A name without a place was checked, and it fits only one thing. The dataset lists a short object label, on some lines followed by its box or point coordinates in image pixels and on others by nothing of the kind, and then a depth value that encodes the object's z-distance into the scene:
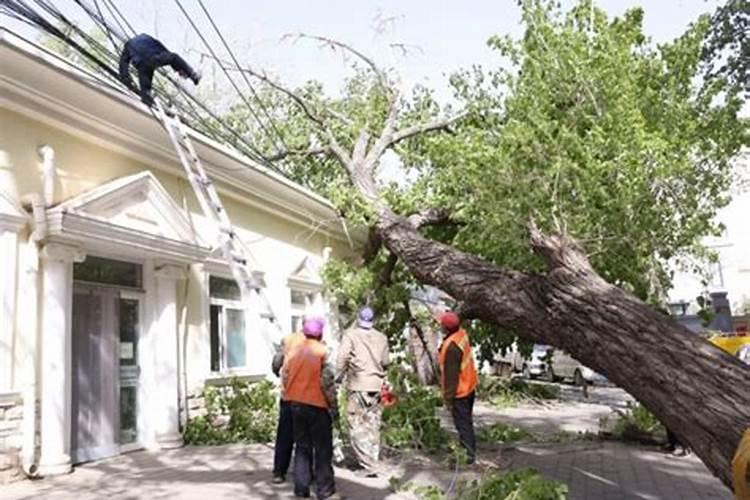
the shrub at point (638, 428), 9.40
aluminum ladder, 8.09
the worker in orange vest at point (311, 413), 5.97
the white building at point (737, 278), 48.03
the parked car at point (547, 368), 22.19
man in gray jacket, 7.31
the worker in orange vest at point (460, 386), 7.70
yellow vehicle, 16.15
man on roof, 8.05
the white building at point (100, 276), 7.01
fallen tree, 5.80
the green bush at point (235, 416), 9.27
